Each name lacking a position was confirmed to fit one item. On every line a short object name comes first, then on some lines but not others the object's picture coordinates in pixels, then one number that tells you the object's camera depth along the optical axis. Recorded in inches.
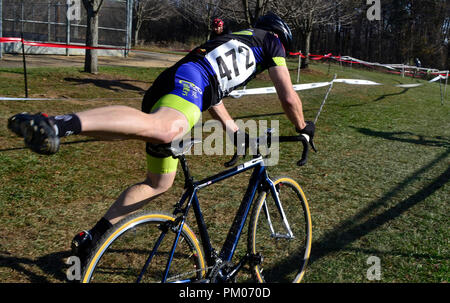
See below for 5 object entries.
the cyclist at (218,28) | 408.9
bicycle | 89.4
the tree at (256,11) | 575.8
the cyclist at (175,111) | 68.3
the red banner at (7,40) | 359.4
